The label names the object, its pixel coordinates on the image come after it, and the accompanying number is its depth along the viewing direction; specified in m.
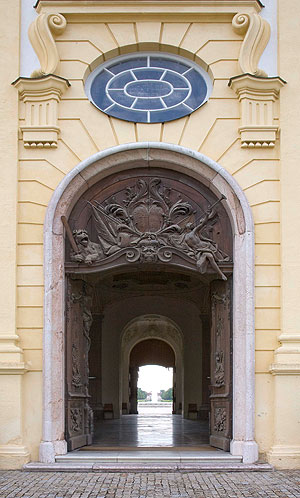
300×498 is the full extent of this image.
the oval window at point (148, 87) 13.30
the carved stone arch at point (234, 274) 12.35
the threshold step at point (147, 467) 11.55
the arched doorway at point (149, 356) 29.52
